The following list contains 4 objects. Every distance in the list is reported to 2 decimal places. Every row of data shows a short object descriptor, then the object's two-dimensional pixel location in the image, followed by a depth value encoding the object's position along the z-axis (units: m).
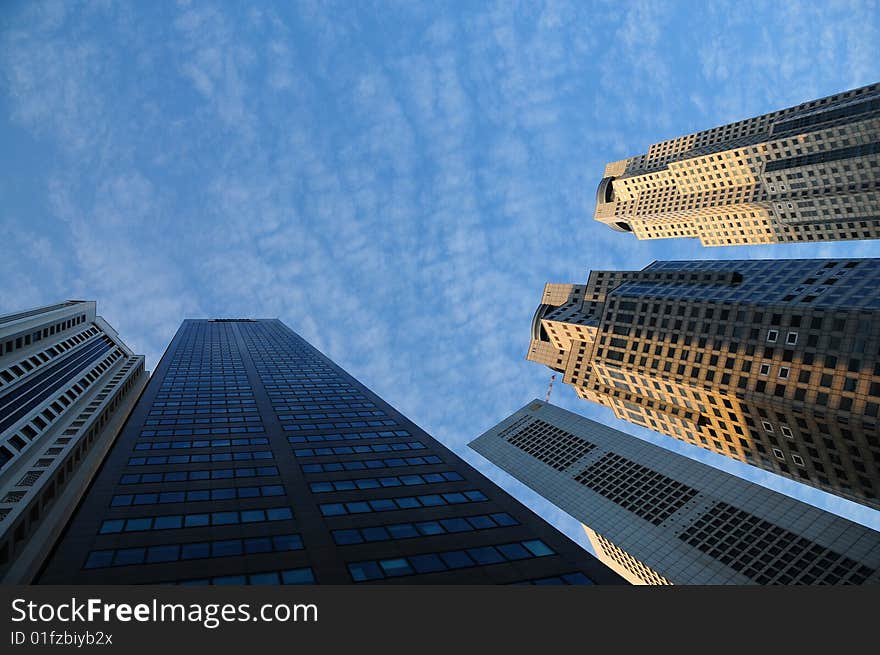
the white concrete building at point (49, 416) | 53.12
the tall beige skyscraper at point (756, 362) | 69.12
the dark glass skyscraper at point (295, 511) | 34.44
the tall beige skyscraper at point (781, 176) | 134.62
